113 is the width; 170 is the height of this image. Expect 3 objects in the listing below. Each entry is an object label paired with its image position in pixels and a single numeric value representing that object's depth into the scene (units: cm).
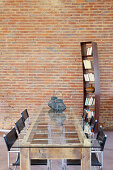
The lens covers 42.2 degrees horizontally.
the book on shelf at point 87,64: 380
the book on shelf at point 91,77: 380
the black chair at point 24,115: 300
